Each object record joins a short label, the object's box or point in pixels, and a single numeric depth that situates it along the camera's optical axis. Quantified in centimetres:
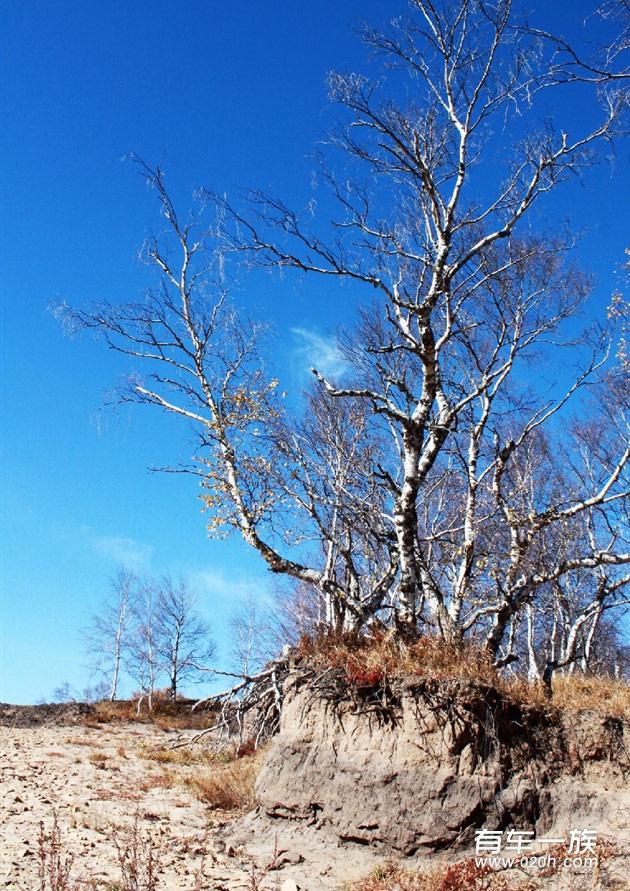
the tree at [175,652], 3497
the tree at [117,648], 3668
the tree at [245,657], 3603
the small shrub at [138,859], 554
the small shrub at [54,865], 512
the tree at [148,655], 3581
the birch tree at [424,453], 1010
